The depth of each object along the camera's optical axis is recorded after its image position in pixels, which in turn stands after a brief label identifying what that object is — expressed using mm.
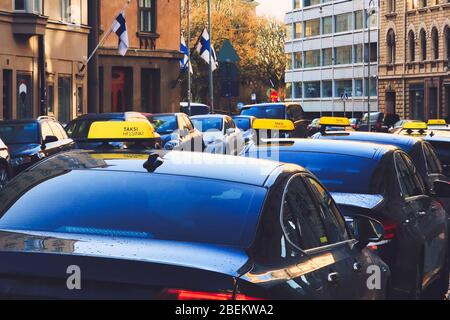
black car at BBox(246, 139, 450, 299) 9344
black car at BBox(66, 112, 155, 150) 26016
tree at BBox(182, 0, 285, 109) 96938
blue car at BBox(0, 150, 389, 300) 4746
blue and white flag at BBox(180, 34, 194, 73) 63712
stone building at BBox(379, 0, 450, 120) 82438
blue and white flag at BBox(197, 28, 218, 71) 59344
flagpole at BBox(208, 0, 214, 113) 60550
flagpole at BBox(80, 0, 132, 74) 40388
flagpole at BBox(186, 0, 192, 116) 57100
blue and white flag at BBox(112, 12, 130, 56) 45312
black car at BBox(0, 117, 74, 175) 24172
